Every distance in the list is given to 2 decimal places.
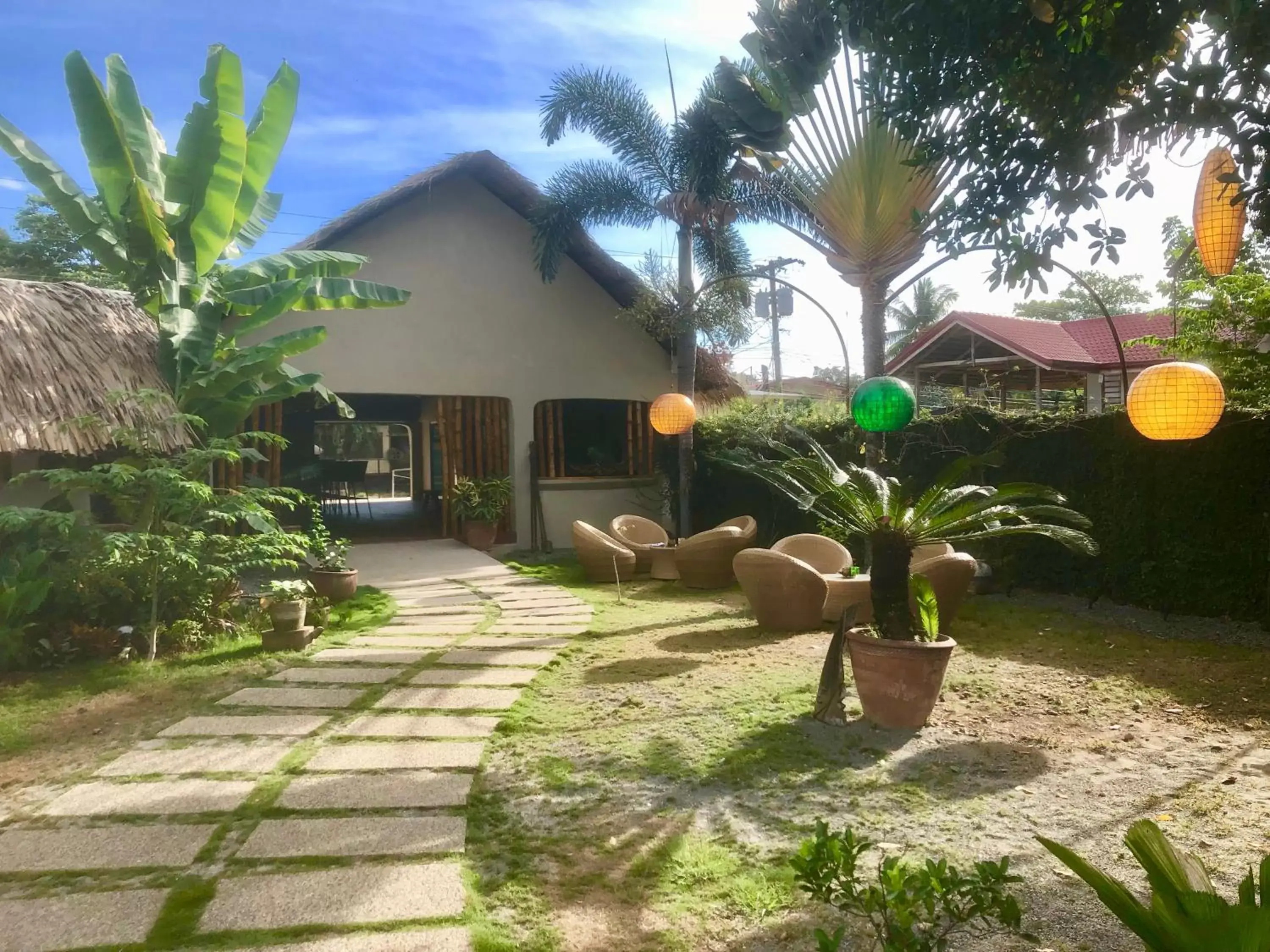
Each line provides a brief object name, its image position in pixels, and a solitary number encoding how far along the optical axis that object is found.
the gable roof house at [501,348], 10.98
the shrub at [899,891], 1.81
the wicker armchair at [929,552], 6.94
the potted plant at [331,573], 7.88
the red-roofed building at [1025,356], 17.84
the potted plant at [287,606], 5.96
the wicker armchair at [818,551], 7.65
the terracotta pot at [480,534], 11.34
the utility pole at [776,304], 11.62
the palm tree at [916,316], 33.12
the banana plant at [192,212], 6.65
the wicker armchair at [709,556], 8.80
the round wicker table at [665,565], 9.65
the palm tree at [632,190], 11.05
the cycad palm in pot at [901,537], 4.22
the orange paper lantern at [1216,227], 4.67
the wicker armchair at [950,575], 6.21
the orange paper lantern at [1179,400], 5.62
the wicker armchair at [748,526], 9.02
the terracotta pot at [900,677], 4.19
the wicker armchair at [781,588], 6.51
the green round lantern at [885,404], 6.80
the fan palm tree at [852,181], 7.29
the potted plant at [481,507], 11.34
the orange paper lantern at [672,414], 9.82
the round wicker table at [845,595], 6.56
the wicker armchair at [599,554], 9.40
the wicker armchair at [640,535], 9.96
